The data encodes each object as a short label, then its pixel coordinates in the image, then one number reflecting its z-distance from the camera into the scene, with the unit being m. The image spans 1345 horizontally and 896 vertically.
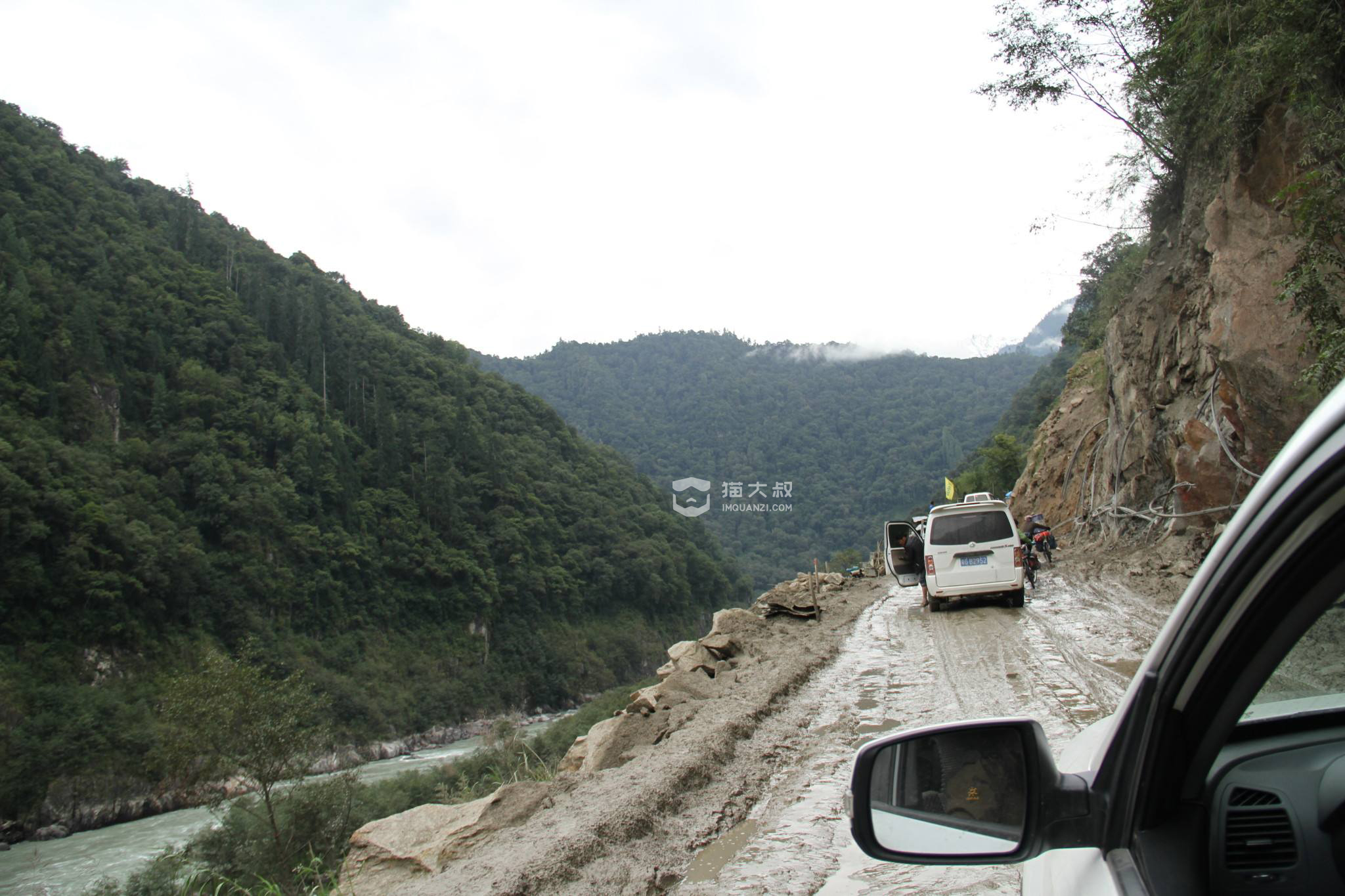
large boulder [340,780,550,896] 4.97
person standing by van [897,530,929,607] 17.38
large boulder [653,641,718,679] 11.16
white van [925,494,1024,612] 13.98
